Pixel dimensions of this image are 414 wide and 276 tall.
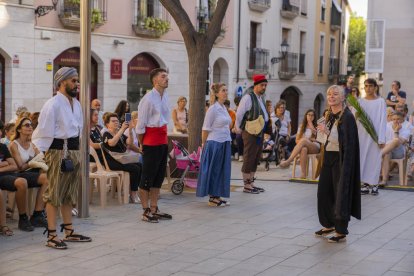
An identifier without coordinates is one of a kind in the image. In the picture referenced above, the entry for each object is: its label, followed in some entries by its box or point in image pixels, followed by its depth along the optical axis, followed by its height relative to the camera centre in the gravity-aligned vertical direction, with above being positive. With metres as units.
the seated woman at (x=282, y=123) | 19.23 -0.66
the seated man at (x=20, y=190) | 9.09 -1.15
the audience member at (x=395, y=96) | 17.88 +0.08
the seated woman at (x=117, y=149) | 11.38 -0.81
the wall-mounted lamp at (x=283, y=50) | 34.94 +2.11
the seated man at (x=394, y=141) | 14.18 -0.76
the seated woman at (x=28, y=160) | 9.35 -0.85
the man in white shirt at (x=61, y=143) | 8.05 -0.53
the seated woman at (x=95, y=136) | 11.50 -0.64
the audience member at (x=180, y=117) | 17.28 -0.50
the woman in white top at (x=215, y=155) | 11.29 -0.87
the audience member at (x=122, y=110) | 12.80 -0.27
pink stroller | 12.38 -1.11
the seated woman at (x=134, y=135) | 11.73 -0.65
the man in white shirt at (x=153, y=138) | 9.88 -0.56
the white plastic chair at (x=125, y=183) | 11.28 -1.29
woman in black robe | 8.60 -0.82
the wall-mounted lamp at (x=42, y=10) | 20.62 +2.15
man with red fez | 12.50 -0.44
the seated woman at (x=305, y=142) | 14.63 -0.83
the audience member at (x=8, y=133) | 9.86 -0.53
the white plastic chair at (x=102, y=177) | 10.96 -1.18
